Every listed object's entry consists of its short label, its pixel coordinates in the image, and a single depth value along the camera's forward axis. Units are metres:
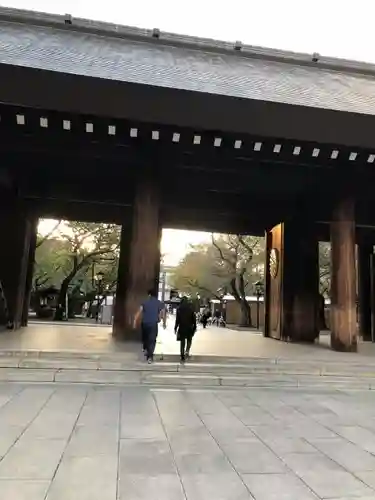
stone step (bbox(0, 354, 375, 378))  7.12
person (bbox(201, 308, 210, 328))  21.83
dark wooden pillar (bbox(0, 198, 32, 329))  12.77
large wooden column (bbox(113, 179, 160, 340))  9.32
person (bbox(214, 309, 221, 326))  28.28
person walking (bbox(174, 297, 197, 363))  8.02
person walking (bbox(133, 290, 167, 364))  7.65
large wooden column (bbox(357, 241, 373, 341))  16.20
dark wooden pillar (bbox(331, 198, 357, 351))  9.95
